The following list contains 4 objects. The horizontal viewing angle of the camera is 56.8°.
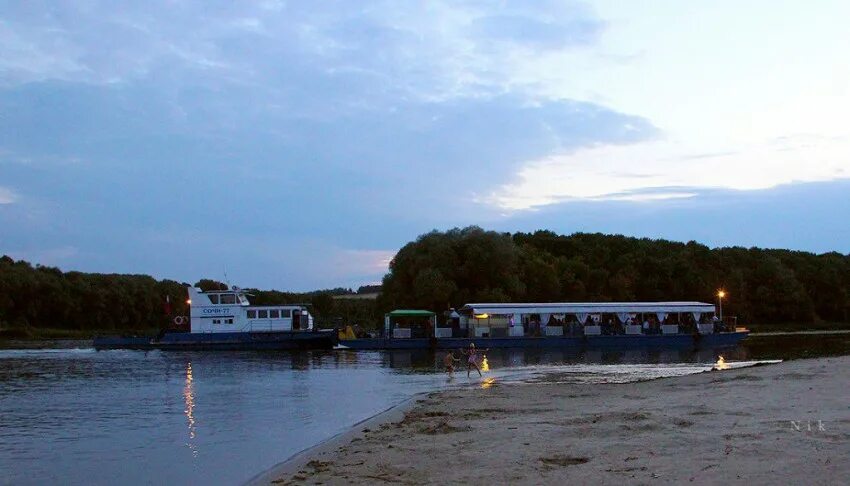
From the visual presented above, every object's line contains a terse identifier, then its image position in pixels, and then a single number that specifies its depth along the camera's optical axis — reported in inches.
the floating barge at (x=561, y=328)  2314.2
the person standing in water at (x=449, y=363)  1336.0
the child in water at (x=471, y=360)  1398.9
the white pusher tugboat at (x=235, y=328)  2303.2
